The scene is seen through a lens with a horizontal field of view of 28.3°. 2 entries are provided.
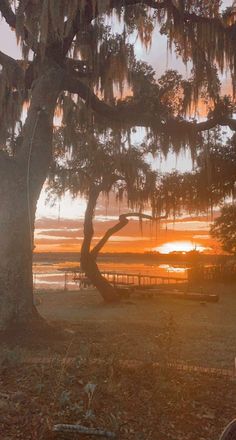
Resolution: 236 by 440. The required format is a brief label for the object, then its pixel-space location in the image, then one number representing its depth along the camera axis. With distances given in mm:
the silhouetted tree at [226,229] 30747
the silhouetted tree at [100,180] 19734
